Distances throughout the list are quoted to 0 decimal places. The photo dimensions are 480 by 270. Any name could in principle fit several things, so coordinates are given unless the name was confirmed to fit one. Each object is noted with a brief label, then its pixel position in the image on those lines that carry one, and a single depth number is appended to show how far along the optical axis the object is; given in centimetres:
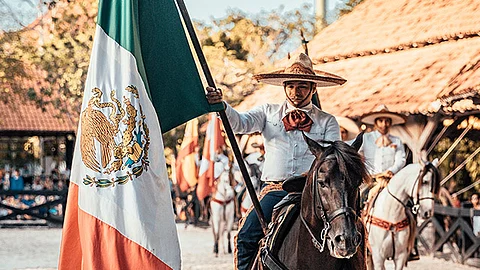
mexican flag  637
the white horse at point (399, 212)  1204
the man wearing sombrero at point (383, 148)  1266
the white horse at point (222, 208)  2034
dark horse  595
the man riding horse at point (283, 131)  745
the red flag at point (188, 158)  2644
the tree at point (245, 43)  3688
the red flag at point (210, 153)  2244
